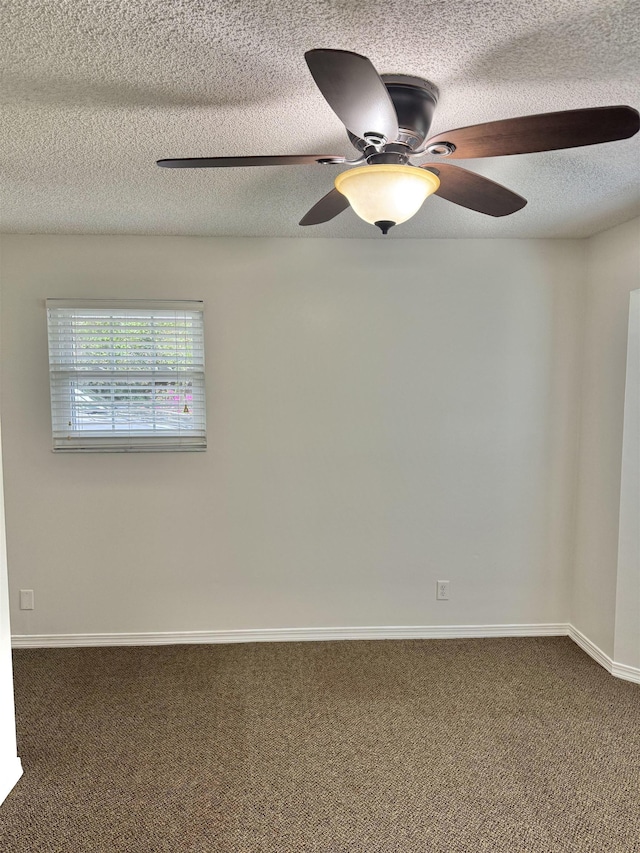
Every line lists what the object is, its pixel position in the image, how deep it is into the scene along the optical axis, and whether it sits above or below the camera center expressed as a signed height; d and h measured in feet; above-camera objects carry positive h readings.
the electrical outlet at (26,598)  10.63 -4.28
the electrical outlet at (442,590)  11.12 -4.30
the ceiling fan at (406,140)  3.64 +1.99
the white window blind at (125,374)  10.27 +0.19
